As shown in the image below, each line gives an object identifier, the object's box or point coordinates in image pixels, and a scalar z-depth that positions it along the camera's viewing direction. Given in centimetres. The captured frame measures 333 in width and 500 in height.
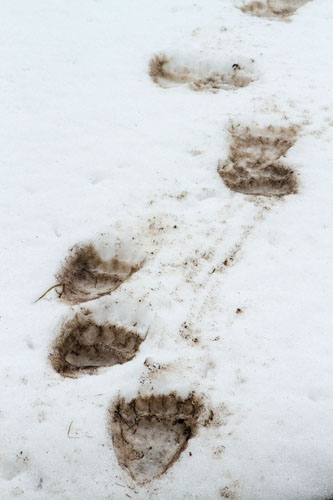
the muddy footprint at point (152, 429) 233
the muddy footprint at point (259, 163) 364
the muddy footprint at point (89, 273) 301
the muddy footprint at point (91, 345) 271
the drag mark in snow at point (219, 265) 280
